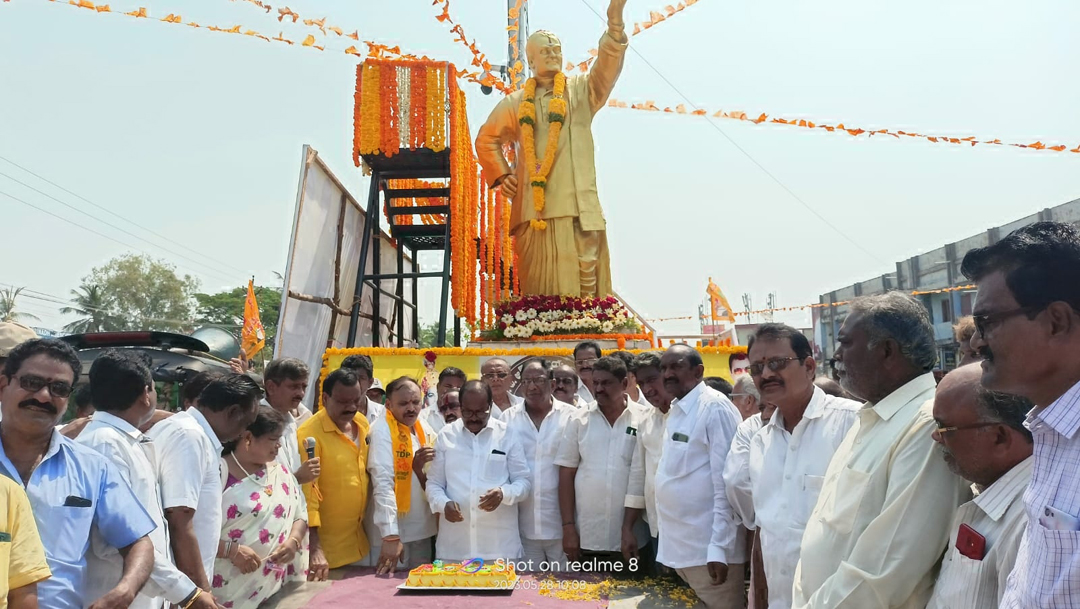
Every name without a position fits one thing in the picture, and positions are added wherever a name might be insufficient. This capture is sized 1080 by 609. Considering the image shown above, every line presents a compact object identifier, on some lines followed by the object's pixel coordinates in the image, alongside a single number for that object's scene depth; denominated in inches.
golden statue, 409.7
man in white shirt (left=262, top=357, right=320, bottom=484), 173.2
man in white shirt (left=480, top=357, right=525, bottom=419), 232.4
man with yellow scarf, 182.7
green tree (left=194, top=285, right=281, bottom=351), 1502.2
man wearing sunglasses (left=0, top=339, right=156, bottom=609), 92.2
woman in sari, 137.4
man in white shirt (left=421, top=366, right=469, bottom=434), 229.0
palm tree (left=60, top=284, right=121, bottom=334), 1349.7
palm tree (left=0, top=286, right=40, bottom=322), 1175.8
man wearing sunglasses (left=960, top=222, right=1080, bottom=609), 49.1
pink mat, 143.3
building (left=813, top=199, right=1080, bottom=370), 684.7
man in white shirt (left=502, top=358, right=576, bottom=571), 185.2
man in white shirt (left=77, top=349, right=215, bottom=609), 100.1
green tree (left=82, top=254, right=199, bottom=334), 1438.2
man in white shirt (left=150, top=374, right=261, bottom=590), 116.3
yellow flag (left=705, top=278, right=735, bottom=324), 592.7
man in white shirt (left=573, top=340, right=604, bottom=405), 247.0
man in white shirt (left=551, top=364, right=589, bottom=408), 212.1
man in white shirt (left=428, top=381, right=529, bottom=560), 179.0
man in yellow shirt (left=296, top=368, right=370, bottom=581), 179.6
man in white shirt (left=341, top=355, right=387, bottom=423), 221.1
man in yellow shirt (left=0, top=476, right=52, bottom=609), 80.7
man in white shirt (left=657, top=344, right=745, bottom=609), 146.9
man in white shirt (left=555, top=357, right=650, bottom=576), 180.2
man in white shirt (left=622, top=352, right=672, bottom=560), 167.5
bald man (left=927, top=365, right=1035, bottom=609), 66.1
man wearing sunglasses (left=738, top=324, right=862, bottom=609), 112.8
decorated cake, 151.9
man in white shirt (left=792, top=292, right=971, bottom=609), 77.0
